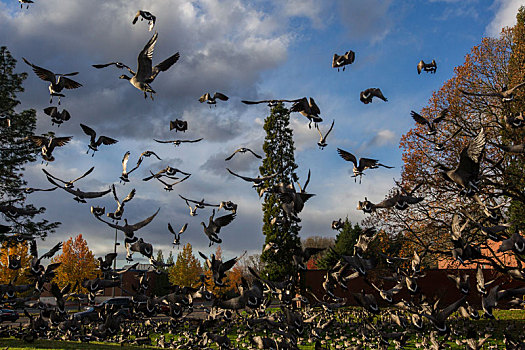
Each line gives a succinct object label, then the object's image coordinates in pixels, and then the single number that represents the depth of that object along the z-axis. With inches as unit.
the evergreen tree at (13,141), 1190.9
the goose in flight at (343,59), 380.8
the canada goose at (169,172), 455.2
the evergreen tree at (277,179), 1147.3
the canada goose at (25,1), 372.2
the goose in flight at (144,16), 367.4
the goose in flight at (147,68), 339.9
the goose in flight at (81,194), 398.8
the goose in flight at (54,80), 416.5
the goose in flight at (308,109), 374.3
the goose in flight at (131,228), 383.0
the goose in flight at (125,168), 445.0
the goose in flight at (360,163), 419.2
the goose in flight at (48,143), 430.9
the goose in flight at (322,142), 388.5
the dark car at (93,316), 482.1
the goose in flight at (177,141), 437.4
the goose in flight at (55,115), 430.6
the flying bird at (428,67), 490.3
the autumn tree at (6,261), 1449.4
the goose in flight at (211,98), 455.5
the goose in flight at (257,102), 360.8
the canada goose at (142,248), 386.3
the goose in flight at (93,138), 449.7
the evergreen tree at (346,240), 2078.2
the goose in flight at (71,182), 422.3
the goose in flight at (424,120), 424.6
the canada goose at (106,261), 418.5
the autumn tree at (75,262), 1903.5
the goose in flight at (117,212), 420.5
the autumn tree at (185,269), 2007.9
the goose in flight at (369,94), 404.8
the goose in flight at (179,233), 460.1
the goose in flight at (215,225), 393.4
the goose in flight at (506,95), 361.7
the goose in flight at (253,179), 370.2
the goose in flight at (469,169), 305.9
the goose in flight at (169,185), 448.7
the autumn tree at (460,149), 866.1
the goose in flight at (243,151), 436.6
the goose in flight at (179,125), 484.7
